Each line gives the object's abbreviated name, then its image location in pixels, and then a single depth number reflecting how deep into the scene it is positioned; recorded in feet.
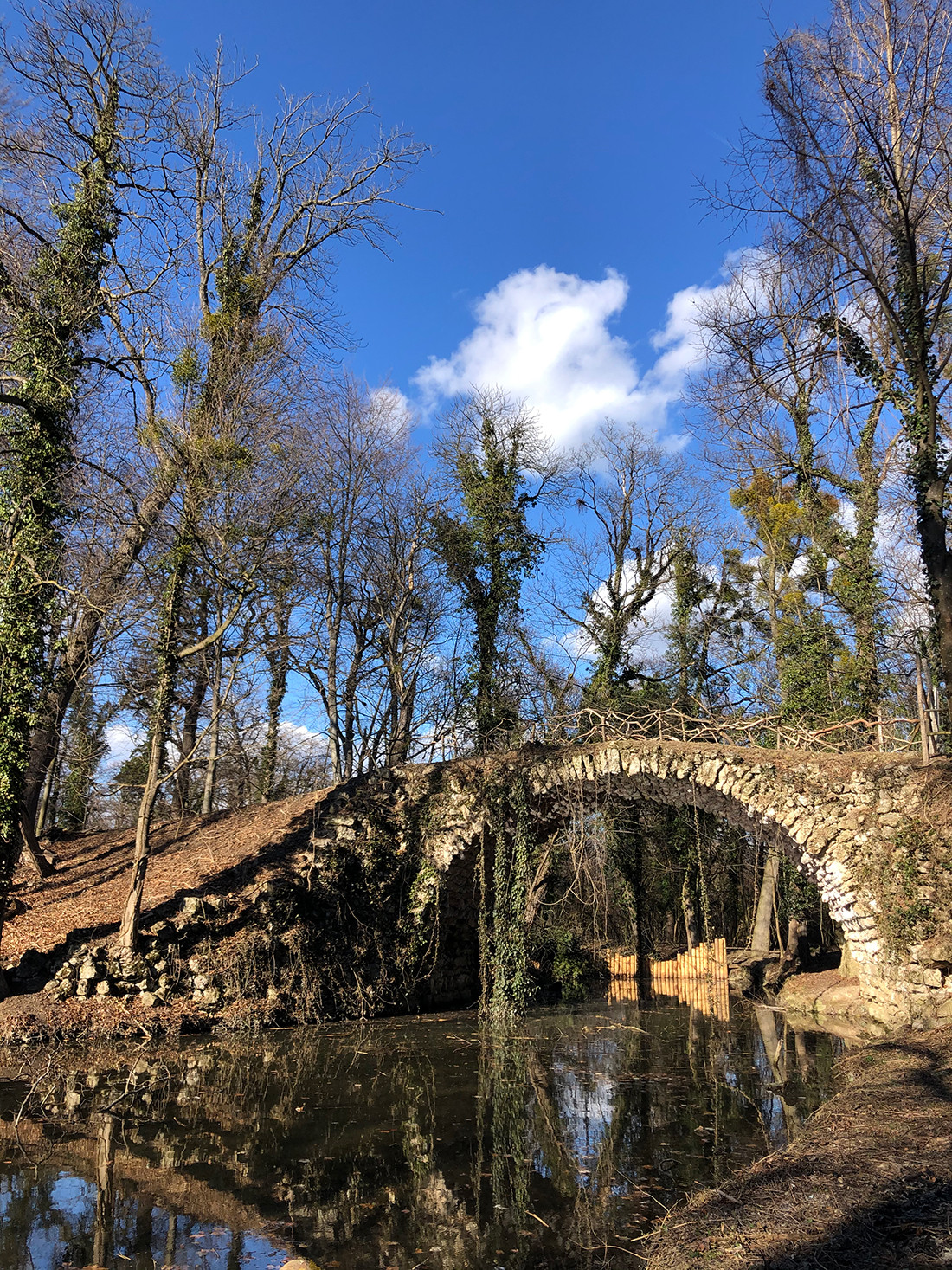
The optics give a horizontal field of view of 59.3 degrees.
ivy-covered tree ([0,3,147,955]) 34.88
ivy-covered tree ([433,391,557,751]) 64.59
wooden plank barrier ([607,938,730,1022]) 50.78
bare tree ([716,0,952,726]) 31.94
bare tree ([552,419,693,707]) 69.21
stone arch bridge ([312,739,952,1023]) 32.12
